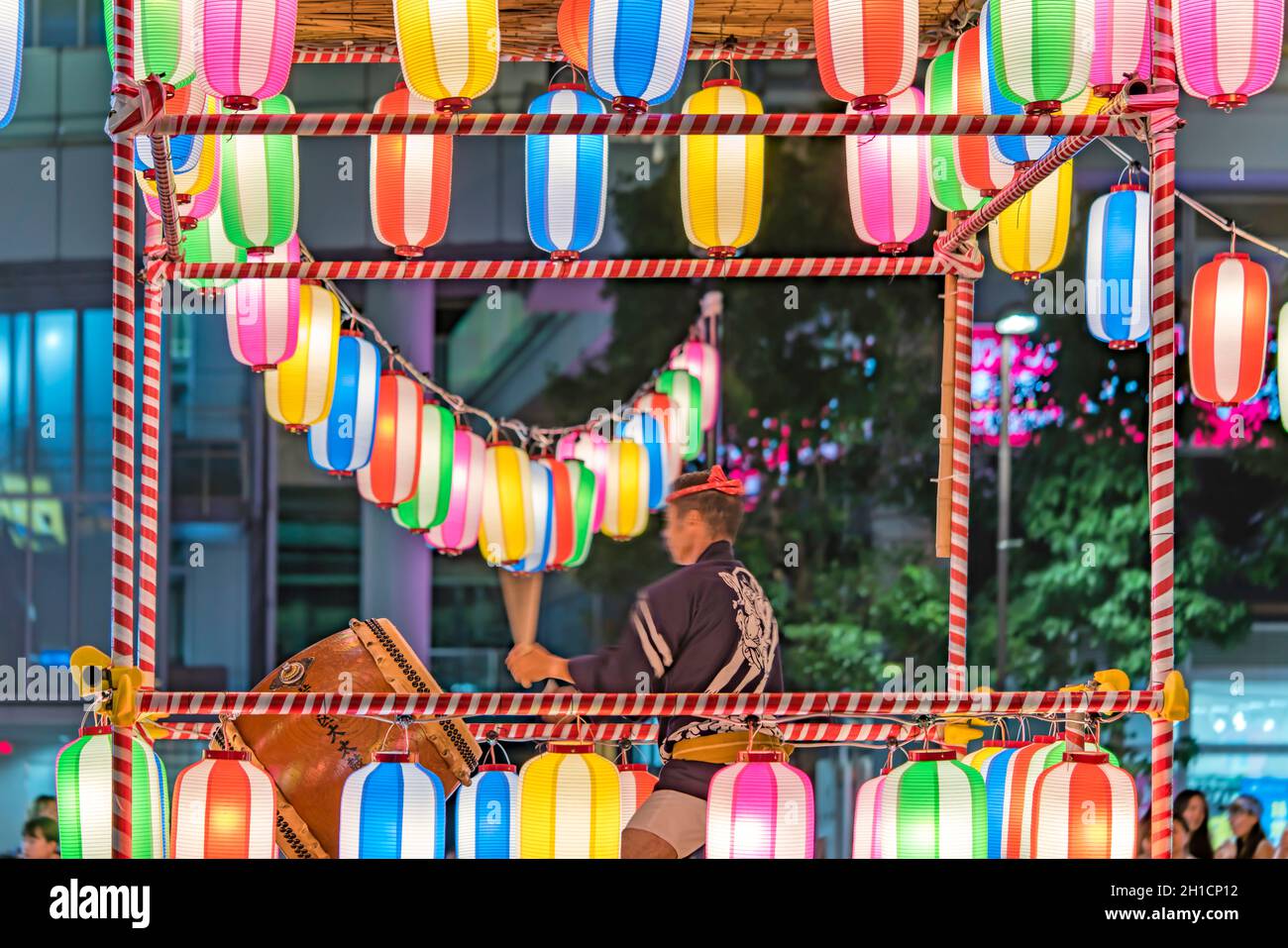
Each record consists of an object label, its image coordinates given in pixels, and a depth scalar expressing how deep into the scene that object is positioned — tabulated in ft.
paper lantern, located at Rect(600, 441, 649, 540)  27.94
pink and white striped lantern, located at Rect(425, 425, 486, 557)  24.07
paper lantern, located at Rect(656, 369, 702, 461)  29.35
